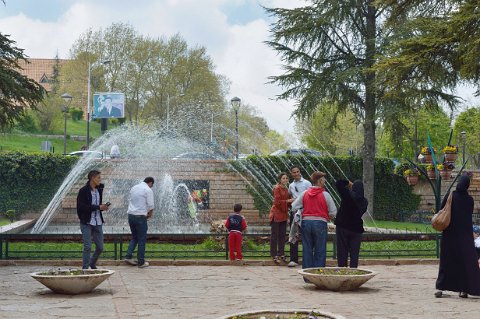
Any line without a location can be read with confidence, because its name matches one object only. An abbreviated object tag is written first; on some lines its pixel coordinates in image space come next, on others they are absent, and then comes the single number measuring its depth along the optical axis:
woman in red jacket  14.45
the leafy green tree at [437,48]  17.11
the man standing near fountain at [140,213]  14.05
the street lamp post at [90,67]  57.69
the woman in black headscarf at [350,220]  11.82
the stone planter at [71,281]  10.32
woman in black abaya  10.13
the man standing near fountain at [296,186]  13.88
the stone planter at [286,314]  7.52
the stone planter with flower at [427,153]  24.56
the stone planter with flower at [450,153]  23.33
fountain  26.81
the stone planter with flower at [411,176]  27.12
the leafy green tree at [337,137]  62.69
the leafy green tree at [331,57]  30.61
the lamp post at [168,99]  62.38
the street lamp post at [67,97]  46.23
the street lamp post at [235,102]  39.16
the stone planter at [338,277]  10.76
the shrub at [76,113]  90.79
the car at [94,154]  28.99
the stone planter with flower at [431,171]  24.92
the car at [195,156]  31.04
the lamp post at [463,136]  56.31
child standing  14.84
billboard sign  58.03
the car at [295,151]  40.90
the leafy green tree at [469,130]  59.91
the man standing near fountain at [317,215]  12.03
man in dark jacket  12.31
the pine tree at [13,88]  15.52
